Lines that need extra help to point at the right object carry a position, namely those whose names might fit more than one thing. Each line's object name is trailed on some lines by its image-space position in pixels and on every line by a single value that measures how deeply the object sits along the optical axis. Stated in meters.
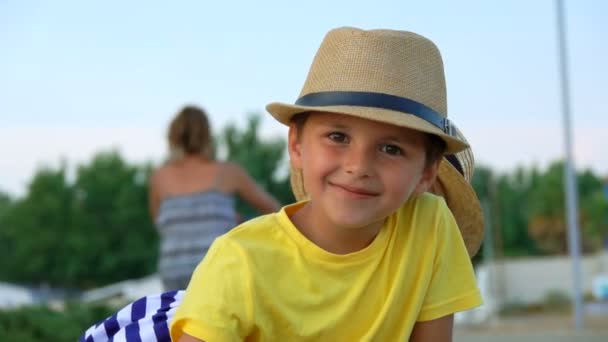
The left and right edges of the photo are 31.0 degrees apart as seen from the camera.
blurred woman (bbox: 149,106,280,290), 6.48
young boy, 2.35
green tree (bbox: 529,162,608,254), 54.97
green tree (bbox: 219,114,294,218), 42.75
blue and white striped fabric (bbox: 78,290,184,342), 2.76
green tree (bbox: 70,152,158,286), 57.38
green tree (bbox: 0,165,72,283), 57.38
